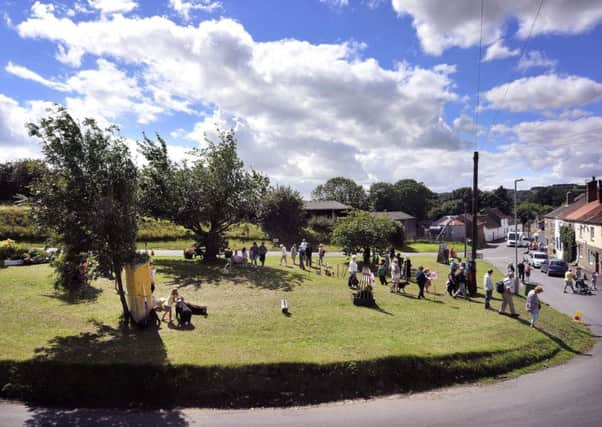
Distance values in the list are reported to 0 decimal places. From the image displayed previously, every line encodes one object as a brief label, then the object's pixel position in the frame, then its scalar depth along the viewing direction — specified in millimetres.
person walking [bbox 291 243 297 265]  29341
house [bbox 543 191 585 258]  45906
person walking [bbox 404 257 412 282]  25250
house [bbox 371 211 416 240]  70344
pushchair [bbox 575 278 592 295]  24734
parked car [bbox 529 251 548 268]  36438
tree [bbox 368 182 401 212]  98062
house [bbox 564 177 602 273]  34375
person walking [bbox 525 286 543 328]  15344
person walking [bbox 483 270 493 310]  17500
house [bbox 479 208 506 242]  76562
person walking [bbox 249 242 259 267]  27500
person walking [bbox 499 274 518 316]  16750
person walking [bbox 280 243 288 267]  28500
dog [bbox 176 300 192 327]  13898
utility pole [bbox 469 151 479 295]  20328
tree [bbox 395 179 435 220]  101250
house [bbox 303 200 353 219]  64269
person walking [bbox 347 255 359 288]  21433
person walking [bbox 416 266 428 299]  19875
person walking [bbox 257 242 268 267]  27058
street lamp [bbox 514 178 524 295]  22764
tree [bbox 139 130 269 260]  27469
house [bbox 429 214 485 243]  70650
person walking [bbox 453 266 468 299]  20609
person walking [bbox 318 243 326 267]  28797
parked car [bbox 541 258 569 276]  31930
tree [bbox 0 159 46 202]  53688
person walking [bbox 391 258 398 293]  21078
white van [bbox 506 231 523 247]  61219
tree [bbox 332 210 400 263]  31375
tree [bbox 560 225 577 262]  40812
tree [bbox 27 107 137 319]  12562
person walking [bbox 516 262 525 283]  28131
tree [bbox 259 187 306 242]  50625
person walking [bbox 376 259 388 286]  23375
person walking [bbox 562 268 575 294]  24797
